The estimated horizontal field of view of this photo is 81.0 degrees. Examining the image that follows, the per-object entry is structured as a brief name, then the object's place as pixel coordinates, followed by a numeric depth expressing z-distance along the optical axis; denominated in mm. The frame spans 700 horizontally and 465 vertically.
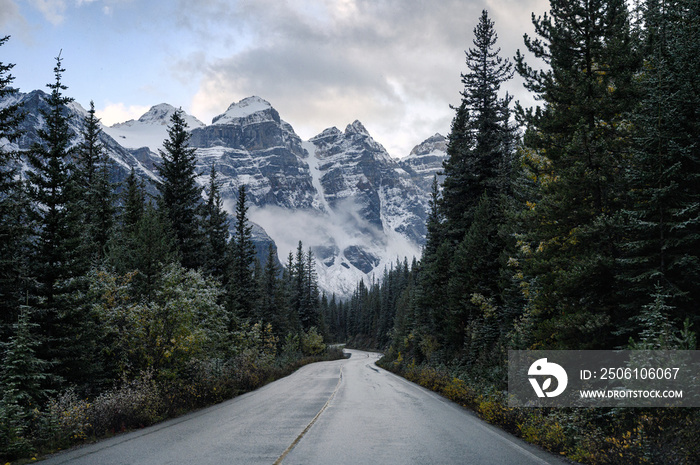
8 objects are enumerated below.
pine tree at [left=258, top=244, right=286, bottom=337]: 50812
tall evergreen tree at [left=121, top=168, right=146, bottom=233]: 30828
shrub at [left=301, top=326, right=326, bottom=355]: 62406
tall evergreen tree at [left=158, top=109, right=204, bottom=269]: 28297
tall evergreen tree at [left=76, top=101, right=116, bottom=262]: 25516
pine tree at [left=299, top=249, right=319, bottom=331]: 69500
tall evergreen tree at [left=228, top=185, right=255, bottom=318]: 36638
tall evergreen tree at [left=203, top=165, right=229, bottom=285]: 32188
